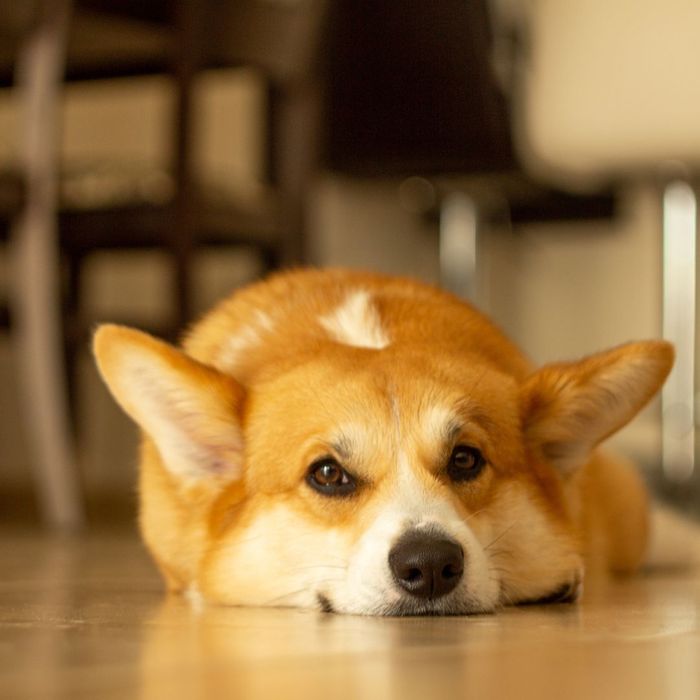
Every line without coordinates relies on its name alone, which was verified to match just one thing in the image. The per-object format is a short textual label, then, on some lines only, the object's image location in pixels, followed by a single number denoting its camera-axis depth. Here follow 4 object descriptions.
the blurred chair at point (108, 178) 3.21
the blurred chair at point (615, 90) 3.24
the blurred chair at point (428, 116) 4.81
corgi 1.61
